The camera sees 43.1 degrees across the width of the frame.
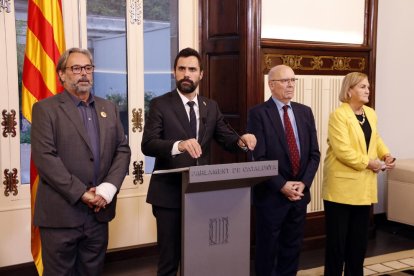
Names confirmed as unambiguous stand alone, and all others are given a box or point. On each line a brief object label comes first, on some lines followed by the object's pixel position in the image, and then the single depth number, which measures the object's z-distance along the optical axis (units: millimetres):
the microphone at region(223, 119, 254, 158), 2706
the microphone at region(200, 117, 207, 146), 2715
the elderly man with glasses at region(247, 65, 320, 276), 3195
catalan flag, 3371
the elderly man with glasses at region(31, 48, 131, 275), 2520
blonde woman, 3324
